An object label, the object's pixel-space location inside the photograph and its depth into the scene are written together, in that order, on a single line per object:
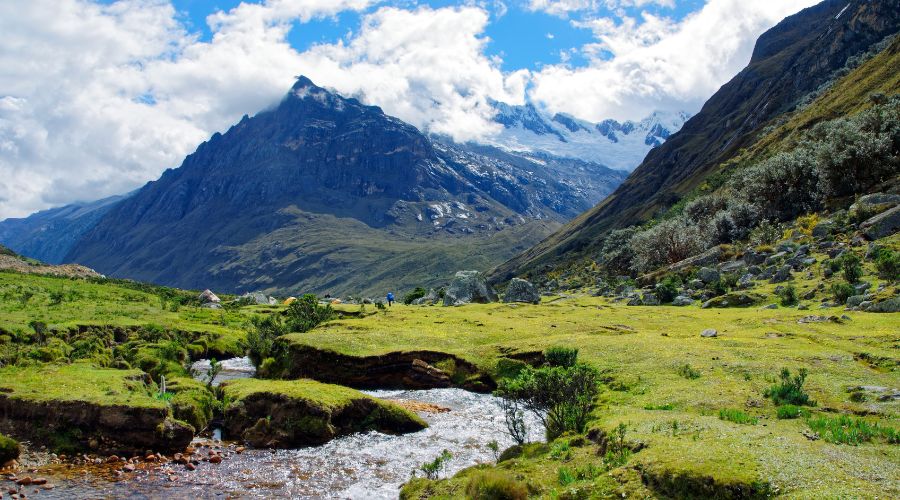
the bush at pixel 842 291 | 51.71
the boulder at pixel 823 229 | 76.16
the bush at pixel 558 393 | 27.98
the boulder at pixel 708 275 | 77.31
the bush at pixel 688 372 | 33.47
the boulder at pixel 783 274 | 66.88
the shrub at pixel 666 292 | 76.19
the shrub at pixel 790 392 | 26.28
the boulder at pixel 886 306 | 45.50
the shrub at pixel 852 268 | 54.84
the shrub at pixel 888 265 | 51.91
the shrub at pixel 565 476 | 20.87
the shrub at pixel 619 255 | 132.75
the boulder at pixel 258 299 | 149.69
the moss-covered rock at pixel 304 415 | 34.22
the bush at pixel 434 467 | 25.94
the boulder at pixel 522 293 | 93.31
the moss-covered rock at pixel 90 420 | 31.83
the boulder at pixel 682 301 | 72.00
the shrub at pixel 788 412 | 24.64
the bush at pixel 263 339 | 57.09
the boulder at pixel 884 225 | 64.69
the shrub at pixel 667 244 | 109.56
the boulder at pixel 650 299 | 76.62
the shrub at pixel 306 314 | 66.54
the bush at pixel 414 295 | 121.12
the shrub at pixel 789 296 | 56.84
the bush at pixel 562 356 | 39.25
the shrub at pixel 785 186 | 98.38
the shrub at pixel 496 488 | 20.14
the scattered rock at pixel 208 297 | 134.85
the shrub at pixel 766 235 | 88.00
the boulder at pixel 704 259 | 90.62
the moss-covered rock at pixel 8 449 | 29.03
